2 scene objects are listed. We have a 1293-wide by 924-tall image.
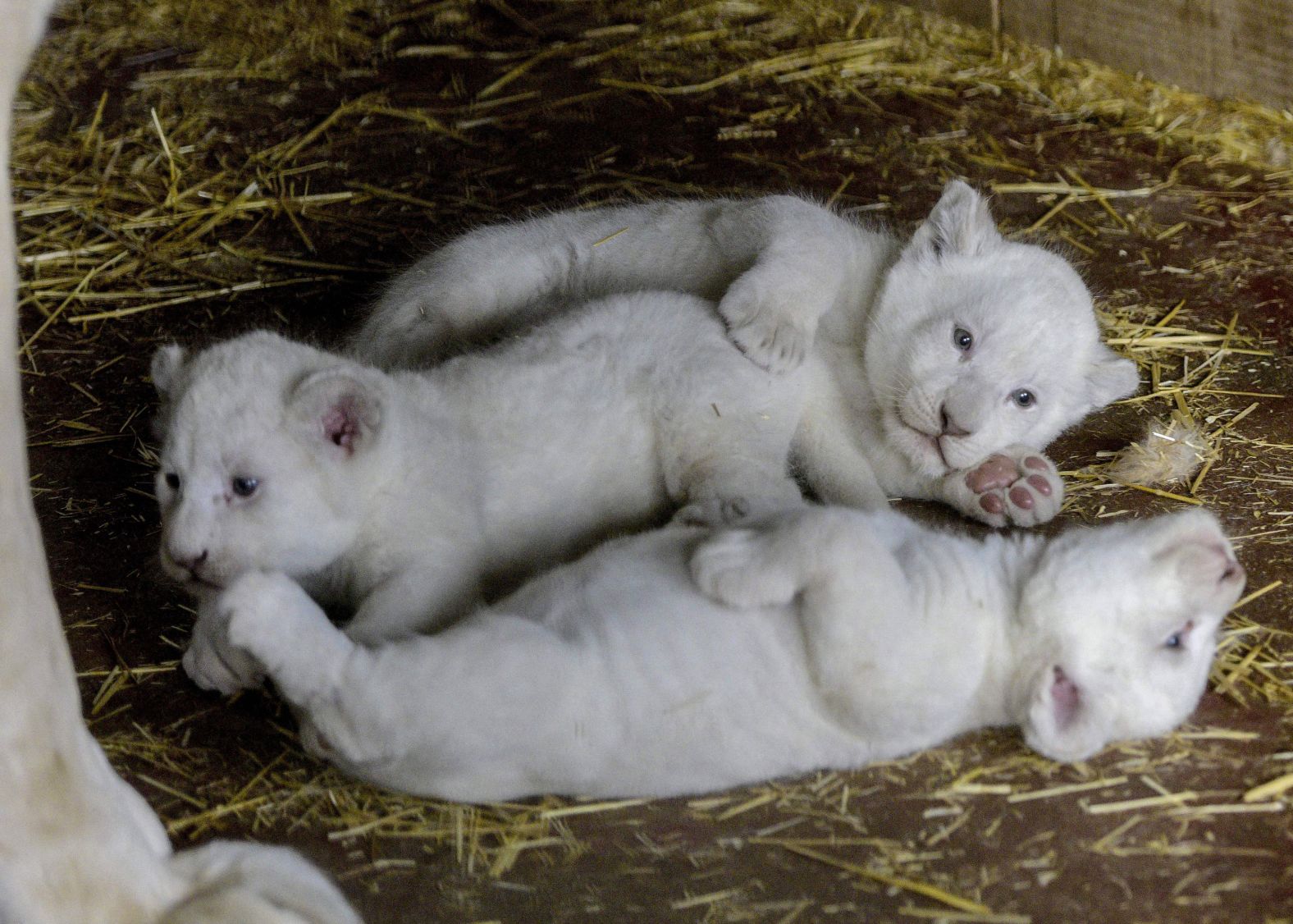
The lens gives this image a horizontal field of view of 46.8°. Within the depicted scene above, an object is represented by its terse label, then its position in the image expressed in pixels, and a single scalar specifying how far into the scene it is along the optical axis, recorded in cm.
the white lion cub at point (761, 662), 345
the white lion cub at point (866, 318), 493
